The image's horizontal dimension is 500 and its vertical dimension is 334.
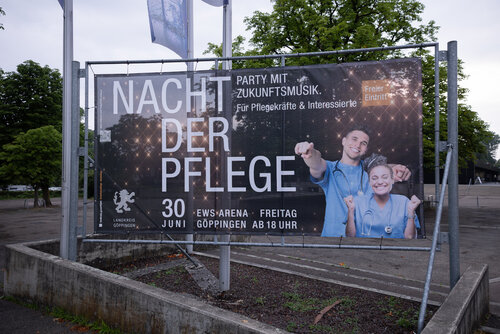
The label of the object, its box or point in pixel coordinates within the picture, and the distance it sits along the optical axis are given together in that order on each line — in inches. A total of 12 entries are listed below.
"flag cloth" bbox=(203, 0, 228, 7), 210.3
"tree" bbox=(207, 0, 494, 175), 626.8
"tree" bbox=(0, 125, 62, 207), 890.7
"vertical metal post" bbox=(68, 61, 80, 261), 193.6
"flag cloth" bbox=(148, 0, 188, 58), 249.2
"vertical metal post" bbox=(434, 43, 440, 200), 155.3
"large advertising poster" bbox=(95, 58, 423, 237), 167.0
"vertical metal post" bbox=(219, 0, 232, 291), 199.3
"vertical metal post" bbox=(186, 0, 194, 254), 293.1
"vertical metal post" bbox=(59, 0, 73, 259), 196.1
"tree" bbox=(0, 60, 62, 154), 1253.1
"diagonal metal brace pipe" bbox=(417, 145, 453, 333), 130.3
